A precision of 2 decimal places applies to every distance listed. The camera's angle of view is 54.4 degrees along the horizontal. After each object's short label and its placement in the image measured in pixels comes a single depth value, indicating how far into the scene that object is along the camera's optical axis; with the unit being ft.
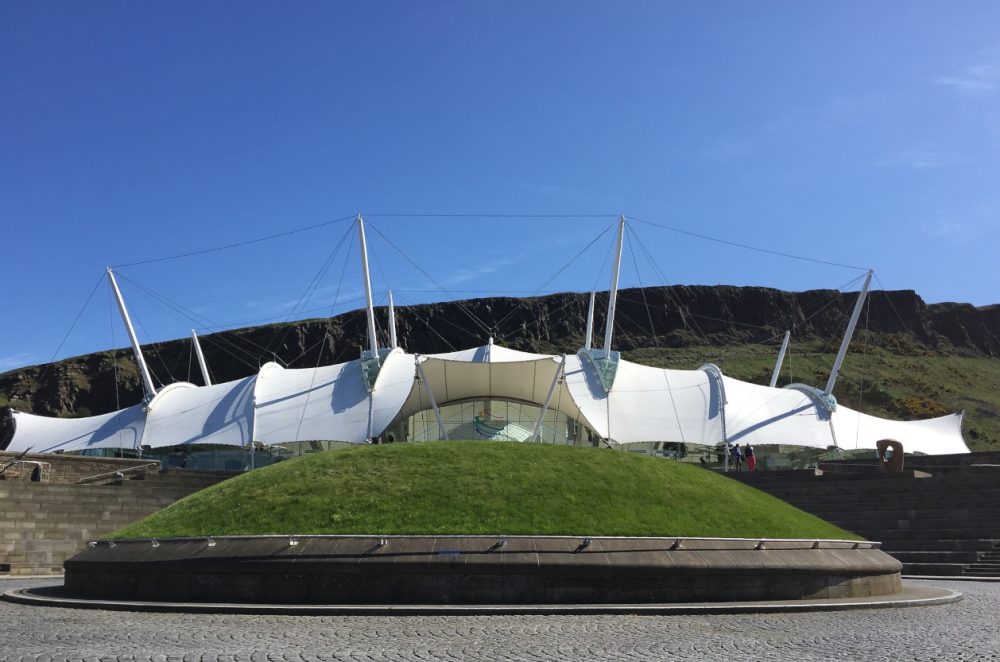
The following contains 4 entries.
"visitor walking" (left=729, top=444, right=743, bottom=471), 148.39
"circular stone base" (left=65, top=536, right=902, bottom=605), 51.16
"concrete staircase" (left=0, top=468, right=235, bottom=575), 91.09
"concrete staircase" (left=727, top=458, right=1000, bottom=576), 83.66
